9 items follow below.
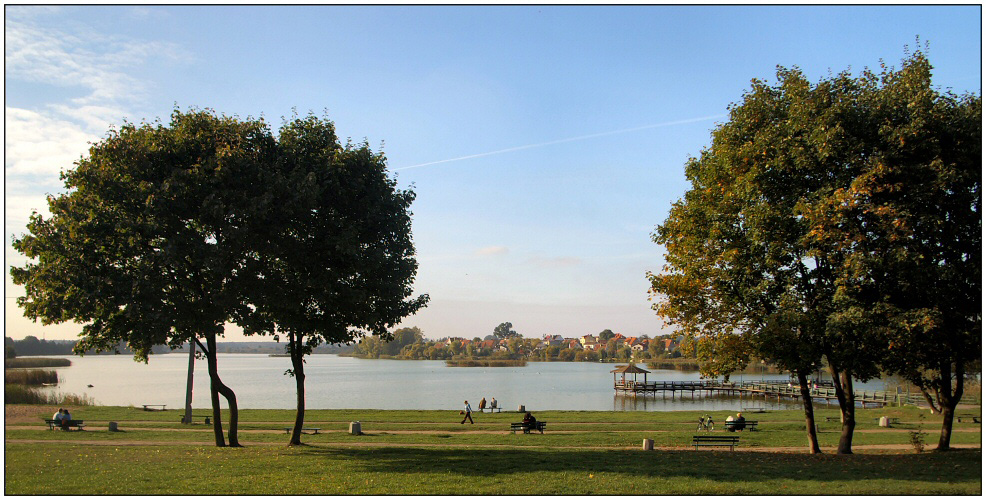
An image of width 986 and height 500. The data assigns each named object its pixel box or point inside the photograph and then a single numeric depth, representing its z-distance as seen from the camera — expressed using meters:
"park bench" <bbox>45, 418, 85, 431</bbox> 30.70
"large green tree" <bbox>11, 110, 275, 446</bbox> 20.53
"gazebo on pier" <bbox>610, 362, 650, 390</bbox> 73.61
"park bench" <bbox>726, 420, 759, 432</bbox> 33.61
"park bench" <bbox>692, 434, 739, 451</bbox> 24.26
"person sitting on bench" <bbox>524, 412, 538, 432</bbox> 31.39
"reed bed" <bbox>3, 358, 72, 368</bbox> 138.99
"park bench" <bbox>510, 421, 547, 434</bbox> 31.45
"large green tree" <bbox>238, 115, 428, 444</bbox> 22.14
